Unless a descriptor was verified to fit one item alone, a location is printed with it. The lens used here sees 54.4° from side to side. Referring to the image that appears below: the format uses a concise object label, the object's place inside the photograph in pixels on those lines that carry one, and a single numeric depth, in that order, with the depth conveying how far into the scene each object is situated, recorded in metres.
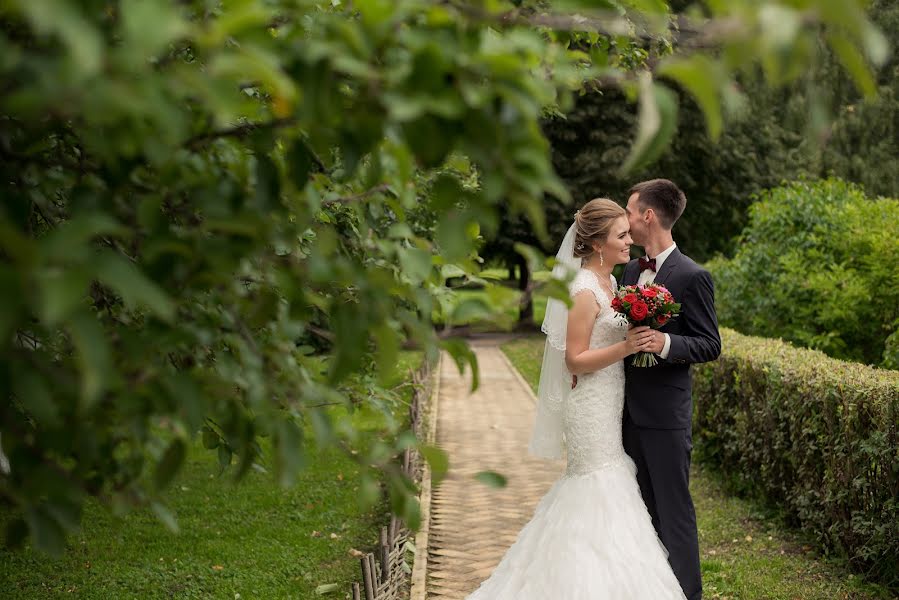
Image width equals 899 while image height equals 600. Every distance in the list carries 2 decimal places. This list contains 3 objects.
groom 4.62
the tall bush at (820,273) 10.78
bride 4.48
